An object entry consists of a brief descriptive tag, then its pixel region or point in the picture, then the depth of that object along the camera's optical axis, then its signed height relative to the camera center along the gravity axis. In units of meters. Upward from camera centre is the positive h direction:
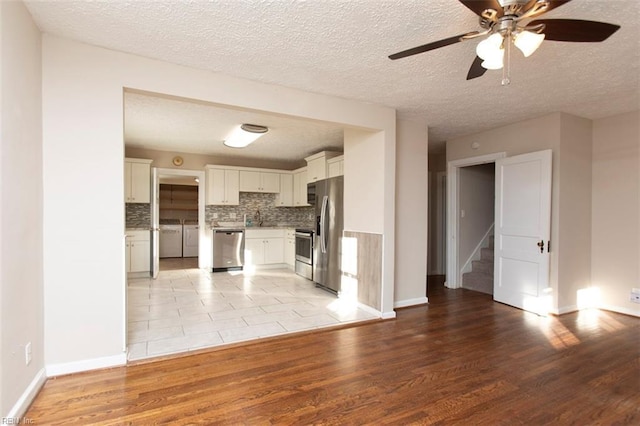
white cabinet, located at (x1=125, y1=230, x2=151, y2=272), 5.66 -0.75
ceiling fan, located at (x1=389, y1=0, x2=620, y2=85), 1.55 +0.98
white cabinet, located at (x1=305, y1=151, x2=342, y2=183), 5.41 +0.83
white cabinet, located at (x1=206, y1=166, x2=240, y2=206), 6.42 +0.51
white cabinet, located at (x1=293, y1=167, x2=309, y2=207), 6.65 +0.52
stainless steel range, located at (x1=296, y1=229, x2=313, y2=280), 5.53 -0.78
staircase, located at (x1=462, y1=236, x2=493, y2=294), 4.90 -1.02
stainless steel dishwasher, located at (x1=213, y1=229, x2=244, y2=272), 6.25 -0.80
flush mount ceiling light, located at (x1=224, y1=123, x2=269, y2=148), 4.38 +1.15
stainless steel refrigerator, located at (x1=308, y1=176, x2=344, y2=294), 4.52 -0.32
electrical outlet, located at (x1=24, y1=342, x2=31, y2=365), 1.91 -0.90
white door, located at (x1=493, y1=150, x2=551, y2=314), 3.76 -0.23
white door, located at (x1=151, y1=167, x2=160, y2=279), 5.75 -0.26
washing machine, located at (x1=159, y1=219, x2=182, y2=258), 8.47 -0.81
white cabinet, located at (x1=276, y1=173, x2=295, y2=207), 7.06 +0.50
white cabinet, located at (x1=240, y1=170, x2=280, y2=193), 6.71 +0.65
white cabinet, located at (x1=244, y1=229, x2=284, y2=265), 6.53 -0.77
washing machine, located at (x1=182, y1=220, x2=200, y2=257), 8.70 -0.81
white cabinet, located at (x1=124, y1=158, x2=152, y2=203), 5.73 +0.56
